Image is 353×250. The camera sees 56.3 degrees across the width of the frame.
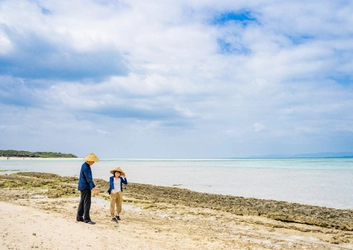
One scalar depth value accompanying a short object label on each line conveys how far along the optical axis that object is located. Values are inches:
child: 499.2
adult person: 445.7
